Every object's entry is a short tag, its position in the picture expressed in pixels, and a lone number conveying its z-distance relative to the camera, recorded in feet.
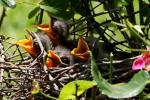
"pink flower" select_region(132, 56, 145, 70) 6.31
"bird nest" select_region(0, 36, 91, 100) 6.58
